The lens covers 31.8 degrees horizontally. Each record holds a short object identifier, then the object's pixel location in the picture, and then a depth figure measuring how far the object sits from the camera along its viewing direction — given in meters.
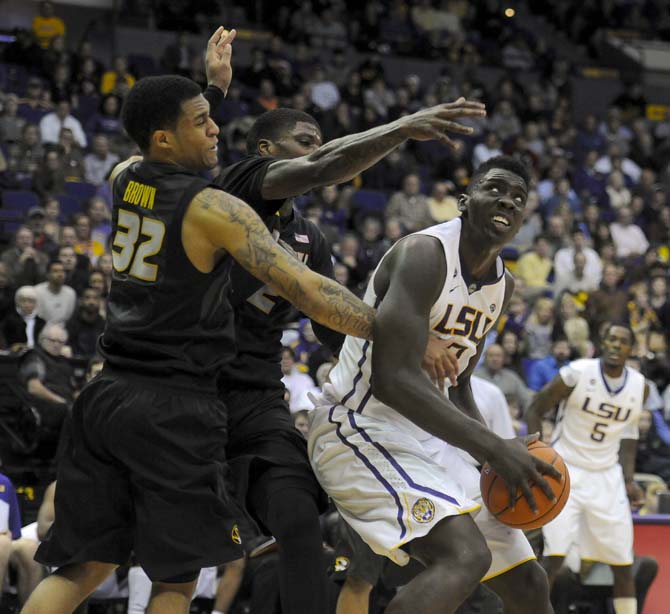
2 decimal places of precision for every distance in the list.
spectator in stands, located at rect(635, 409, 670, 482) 10.67
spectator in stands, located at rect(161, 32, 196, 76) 15.87
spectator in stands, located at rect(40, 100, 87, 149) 13.48
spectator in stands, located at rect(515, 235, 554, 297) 14.05
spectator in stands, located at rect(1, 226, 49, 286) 10.60
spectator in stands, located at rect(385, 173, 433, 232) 14.12
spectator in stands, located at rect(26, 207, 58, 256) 11.11
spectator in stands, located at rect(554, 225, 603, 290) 14.23
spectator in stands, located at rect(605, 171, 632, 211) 17.03
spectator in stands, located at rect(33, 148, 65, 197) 12.59
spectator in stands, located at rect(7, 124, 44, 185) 12.78
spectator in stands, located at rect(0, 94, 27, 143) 13.05
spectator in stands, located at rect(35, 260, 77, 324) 10.18
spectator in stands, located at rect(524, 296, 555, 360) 12.30
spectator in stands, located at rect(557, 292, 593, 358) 12.26
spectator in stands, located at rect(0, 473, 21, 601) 6.69
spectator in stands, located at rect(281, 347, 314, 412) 10.09
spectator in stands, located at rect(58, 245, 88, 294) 10.52
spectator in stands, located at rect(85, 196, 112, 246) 11.77
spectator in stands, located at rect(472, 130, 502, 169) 16.65
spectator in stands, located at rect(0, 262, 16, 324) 9.81
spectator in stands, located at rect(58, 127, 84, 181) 12.97
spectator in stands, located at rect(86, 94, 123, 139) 13.95
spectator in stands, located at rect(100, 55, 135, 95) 14.53
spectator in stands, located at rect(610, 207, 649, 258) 15.90
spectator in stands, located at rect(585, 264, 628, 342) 13.26
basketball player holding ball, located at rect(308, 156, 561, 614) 3.85
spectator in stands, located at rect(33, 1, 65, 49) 16.62
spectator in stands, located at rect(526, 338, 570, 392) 11.57
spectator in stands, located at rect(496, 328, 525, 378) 11.50
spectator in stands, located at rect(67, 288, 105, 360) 10.02
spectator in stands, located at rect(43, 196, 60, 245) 11.36
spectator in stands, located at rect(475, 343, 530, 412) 10.72
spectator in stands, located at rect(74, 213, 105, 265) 11.48
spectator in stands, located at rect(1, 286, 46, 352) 9.66
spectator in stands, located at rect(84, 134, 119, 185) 13.17
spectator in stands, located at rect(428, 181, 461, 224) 14.55
